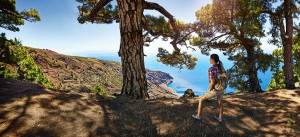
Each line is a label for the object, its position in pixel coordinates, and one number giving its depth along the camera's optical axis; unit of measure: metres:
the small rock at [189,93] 10.75
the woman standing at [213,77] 4.59
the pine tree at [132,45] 6.56
